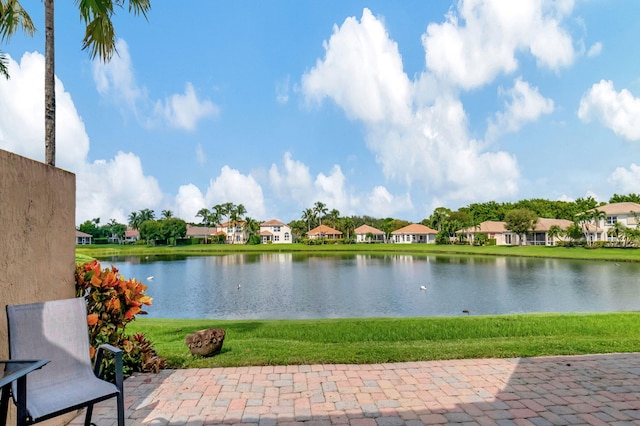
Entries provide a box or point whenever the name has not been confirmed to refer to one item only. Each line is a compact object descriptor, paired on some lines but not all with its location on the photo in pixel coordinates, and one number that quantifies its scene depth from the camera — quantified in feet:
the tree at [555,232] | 148.97
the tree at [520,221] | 151.20
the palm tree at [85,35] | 15.01
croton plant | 10.95
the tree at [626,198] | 179.73
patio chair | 7.00
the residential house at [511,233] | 163.50
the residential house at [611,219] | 137.80
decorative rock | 14.28
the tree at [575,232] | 142.61
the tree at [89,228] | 262.55
